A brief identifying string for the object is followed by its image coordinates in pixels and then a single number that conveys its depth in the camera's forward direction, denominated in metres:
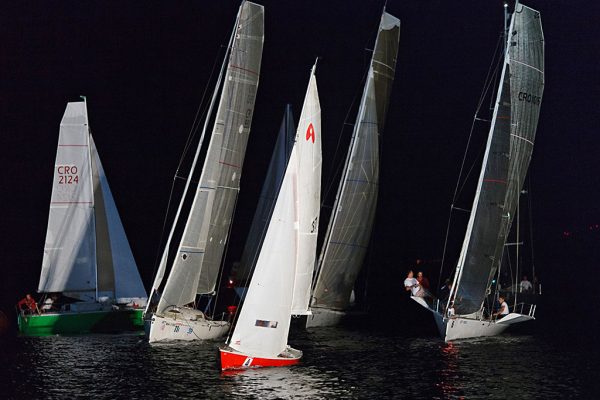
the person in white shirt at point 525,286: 63.40
